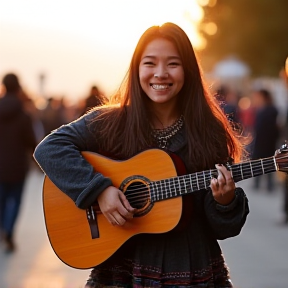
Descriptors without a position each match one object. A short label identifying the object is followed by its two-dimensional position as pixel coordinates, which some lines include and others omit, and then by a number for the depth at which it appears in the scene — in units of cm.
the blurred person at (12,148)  1083
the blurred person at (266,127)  1708
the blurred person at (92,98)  1062
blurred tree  3076
